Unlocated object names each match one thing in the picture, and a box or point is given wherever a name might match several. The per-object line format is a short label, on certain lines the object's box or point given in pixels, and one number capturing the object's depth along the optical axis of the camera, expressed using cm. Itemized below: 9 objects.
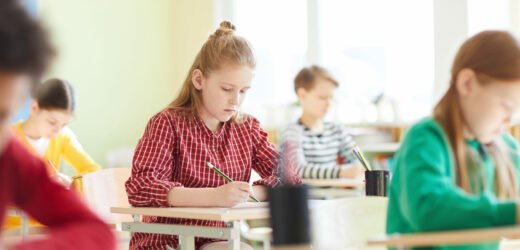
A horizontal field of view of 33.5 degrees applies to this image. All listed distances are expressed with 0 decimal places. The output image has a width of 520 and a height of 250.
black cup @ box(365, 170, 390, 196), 258
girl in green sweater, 151
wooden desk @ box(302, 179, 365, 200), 449
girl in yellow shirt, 378
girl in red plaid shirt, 252
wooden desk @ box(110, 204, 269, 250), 217
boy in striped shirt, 477
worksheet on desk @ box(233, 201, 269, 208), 239
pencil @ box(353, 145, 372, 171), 270
